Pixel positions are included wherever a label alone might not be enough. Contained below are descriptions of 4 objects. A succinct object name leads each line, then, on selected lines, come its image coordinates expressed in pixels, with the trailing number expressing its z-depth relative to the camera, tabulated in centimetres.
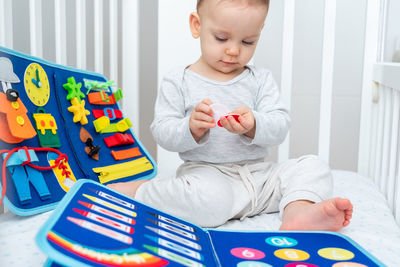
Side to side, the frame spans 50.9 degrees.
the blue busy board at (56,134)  75
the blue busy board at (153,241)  39
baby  78
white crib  98
